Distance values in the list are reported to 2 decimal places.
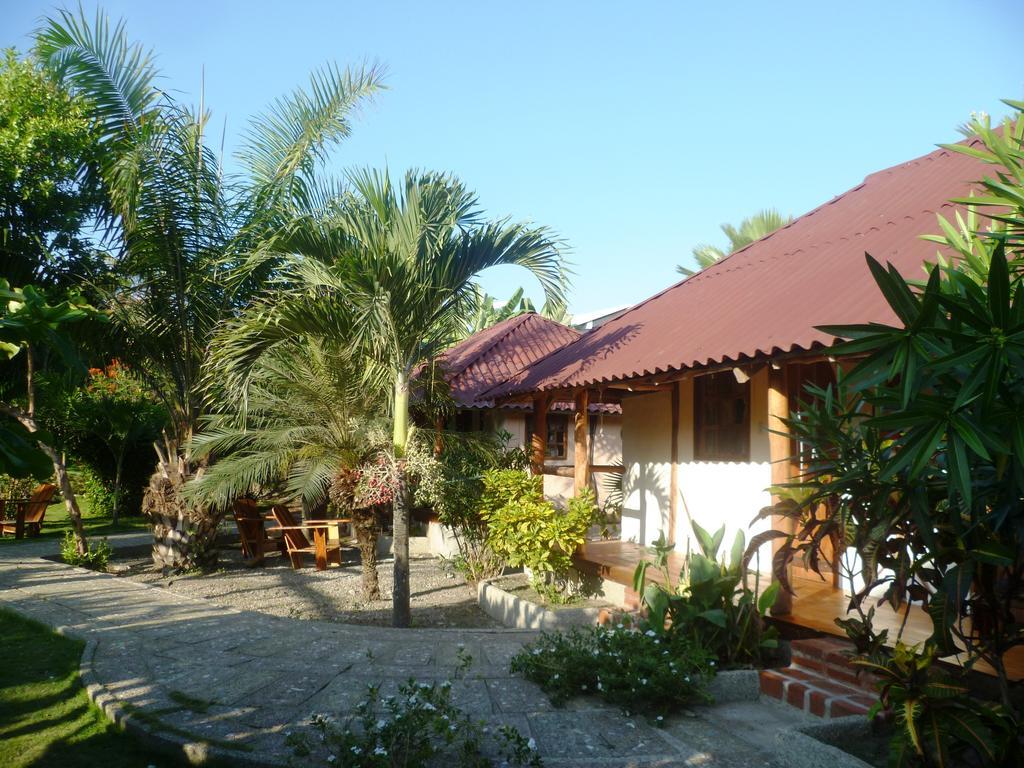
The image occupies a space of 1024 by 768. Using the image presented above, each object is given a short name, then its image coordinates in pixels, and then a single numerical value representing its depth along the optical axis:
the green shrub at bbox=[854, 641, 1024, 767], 3.43
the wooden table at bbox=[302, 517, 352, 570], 12.28
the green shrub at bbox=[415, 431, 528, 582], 10.02
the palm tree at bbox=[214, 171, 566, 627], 7.75
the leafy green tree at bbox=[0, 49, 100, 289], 10.08
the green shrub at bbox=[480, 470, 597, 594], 8.52
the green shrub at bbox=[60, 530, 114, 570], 11.52
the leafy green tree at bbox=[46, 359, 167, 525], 17.17
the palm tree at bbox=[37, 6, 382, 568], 10.41
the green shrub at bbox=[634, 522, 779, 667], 5.48
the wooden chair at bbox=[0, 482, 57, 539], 15.46
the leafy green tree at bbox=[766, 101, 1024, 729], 2.71
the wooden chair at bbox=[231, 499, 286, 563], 12.68
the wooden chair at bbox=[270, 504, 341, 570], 12.18
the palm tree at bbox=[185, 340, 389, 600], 9.57
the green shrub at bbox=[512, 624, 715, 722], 4.80
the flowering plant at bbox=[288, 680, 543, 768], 3.82
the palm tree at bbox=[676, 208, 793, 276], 20.77
